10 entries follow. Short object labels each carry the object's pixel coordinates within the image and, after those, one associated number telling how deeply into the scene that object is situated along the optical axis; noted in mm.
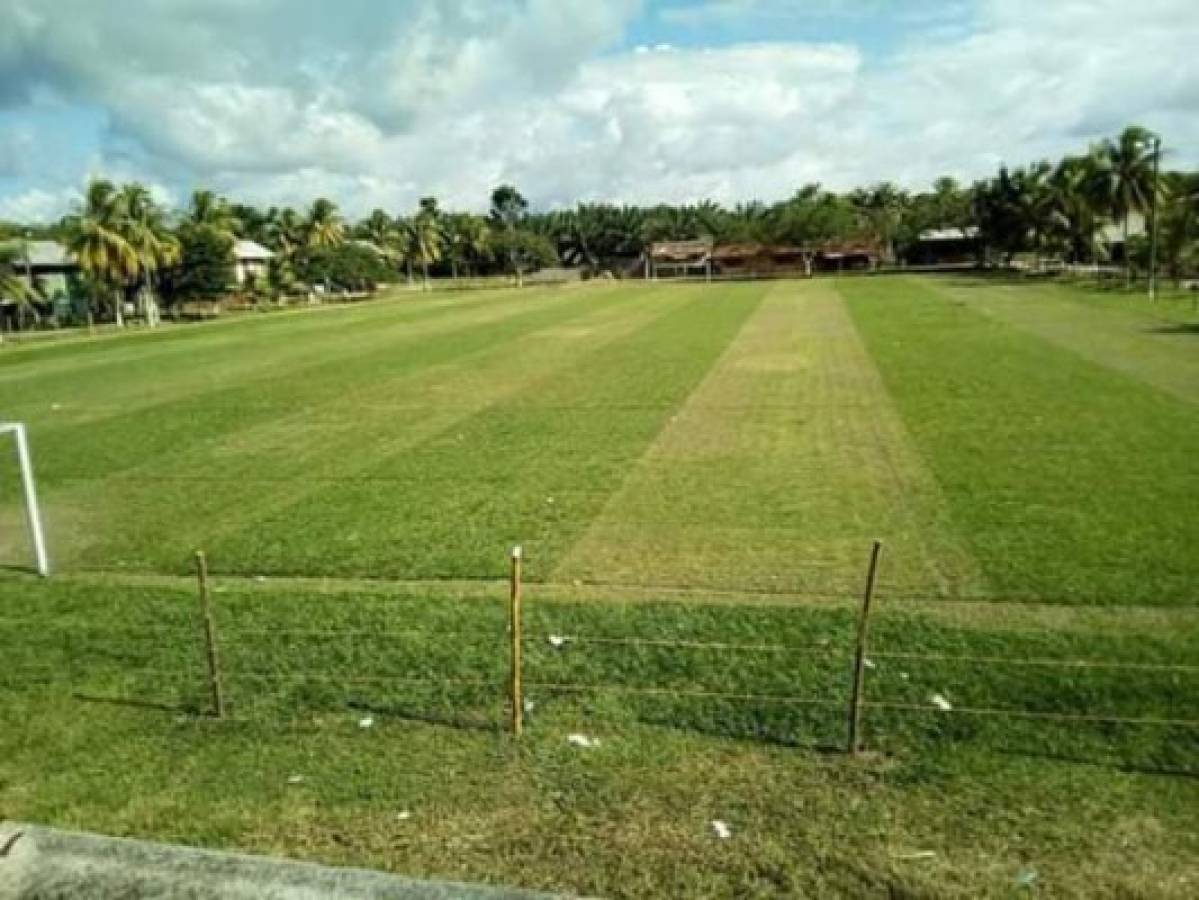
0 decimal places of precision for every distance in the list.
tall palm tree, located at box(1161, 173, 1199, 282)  51188
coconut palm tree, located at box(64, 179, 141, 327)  58906
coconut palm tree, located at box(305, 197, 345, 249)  98625
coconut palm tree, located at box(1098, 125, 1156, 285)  61812
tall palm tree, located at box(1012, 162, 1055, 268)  73812
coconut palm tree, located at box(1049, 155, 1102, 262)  66062
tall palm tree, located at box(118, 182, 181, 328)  61156
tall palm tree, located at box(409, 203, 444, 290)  112312
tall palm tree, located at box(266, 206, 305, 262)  99625
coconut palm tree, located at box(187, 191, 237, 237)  73312
